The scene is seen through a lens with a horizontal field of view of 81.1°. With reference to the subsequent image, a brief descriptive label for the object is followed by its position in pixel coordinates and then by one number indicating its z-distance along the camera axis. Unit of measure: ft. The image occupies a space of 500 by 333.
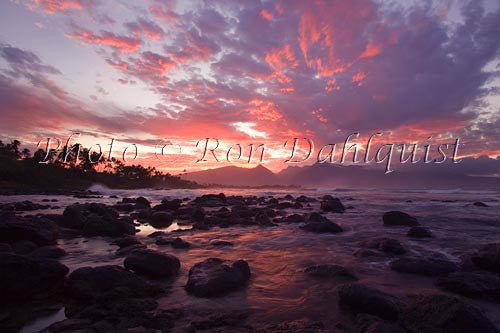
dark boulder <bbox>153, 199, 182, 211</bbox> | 63.98
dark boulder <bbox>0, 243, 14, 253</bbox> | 19.18
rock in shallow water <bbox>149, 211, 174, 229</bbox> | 47.58
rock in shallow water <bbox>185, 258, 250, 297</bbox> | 16.27
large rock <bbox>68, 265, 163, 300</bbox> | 14.98
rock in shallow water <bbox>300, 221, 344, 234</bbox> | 38.33
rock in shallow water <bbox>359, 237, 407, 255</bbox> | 26.32
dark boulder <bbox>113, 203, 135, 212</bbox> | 65.57
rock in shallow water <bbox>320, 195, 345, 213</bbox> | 68.52
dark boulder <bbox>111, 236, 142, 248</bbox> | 27.25
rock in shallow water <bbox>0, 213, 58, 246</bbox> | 24.19
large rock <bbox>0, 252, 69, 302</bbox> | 14.48
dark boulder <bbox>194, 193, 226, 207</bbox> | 82.00
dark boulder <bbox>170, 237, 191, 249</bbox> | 28.04
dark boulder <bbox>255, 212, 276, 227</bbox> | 45.42
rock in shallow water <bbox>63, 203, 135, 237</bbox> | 33.32
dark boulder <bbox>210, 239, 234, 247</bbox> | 29.94
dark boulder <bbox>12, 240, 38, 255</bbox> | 21.68
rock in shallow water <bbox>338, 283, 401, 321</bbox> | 13.65
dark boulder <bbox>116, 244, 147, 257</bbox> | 24.50
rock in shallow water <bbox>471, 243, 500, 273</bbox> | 20.86
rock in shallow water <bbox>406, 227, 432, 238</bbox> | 35.24
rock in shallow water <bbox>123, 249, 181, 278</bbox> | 19.11
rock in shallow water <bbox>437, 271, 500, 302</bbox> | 16.44
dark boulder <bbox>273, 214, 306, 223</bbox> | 49.46
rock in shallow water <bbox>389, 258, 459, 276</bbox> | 20.39
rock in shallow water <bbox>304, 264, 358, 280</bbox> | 19.79
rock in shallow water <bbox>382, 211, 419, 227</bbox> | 45.19
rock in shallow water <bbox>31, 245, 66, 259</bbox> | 22.38
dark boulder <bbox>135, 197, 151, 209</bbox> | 71.40
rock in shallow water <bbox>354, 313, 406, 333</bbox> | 10.87
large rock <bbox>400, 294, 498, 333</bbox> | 11.11
